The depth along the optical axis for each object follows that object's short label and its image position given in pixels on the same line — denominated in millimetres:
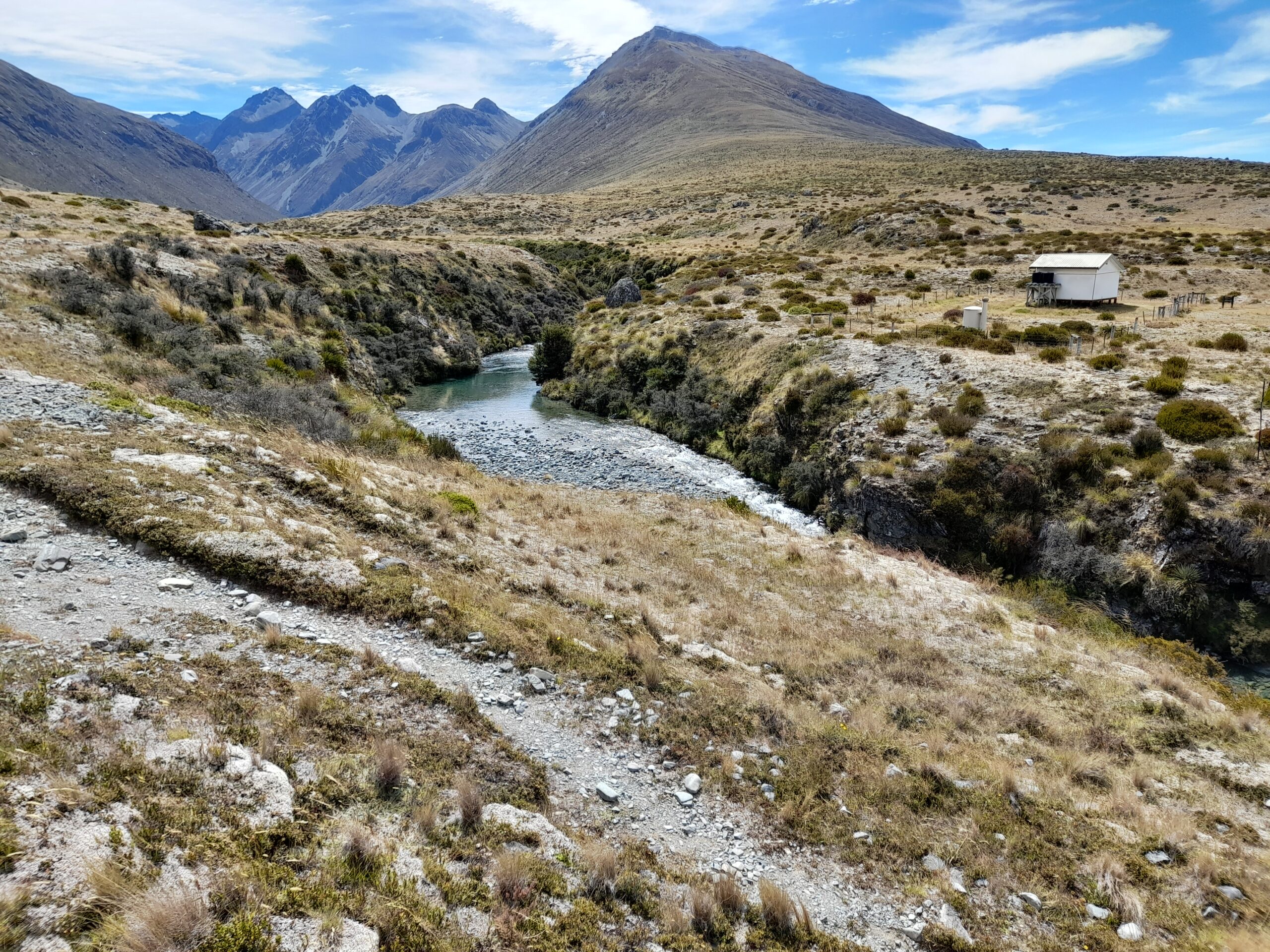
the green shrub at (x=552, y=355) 49469
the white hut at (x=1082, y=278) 38438
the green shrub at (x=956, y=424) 23750
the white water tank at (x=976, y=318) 33500
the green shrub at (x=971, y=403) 24531
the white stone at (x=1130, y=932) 6559
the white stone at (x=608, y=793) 7664
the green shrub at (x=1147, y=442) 20312
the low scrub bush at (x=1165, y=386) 22859
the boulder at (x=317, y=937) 4492
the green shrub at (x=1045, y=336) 31328
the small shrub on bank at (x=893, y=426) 25156
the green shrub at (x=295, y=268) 45062
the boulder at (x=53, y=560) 8875
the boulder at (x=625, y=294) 60000
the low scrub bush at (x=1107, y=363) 26203
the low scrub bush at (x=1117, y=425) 21422
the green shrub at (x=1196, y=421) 20031
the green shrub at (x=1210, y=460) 18750
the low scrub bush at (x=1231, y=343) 26859
